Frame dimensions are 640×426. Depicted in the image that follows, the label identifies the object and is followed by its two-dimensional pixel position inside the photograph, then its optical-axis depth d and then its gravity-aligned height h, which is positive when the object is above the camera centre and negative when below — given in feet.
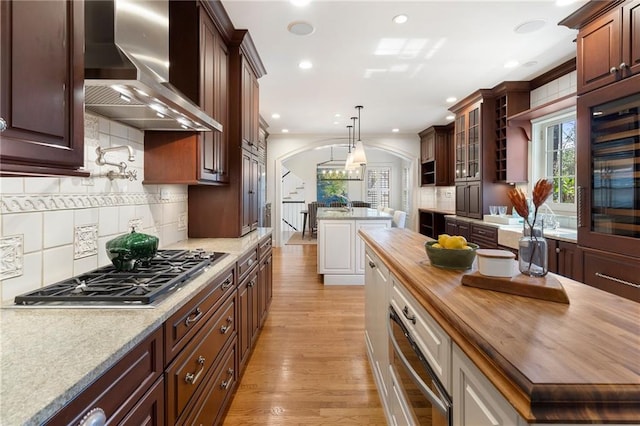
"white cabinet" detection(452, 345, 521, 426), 2.12 -1.40
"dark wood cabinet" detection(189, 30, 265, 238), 9.11 +0.61
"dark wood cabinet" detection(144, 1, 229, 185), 7.21 +2.66
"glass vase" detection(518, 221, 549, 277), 3.70 -0.49
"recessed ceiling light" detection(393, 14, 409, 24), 8.59 +5.19
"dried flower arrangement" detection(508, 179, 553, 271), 3.64 +0.14
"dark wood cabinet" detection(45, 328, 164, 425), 2.31 -1.54
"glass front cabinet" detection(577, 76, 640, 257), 7.00 +1.00
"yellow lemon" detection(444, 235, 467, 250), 4.54 -0.46
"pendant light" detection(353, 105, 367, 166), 17.04 +2.97
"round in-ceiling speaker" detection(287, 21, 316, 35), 8.91 +5.17
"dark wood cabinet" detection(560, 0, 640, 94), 7.04 +4.02
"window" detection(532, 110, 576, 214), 12.07 +2.23
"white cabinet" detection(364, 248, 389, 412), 5.98 -2.33
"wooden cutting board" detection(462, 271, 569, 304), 3.25 -0.80
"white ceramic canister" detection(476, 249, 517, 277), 3.68 -0.62
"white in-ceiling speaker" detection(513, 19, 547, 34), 8.91 +5.24
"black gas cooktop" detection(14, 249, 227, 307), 3.73 -1.01
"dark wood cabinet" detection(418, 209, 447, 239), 22.50 -0.89
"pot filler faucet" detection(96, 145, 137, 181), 5.65 +0.83
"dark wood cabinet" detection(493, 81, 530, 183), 13.92 +3.38
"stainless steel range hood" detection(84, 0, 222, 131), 4.10 +1.89
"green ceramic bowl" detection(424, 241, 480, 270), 4.43 -0.66
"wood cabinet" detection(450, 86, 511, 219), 15.08 +2.66
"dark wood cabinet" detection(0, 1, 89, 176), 2.50 +1.05
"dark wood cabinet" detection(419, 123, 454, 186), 22.36 +3.94
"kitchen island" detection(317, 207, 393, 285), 15.38 -1.77
